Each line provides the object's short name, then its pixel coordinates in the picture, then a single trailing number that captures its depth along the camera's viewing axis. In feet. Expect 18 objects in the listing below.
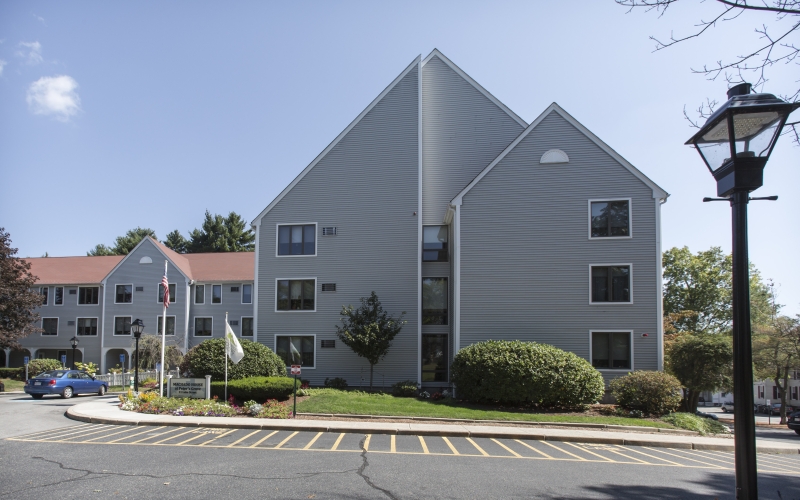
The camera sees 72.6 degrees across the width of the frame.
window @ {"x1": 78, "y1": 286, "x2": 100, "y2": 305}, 139.23
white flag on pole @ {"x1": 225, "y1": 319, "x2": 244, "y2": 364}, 64.85
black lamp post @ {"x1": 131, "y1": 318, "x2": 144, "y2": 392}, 82.40
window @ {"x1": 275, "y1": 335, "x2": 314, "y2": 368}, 84.94
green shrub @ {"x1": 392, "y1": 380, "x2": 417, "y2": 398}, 76.23
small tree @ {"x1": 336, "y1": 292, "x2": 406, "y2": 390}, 77.92
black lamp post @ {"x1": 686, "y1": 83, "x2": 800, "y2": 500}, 13.56
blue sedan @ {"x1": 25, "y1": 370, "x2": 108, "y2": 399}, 84.74
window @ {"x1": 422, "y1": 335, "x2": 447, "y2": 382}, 83.20
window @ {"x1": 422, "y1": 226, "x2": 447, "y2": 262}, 86.17
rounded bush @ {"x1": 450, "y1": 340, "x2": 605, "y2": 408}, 62.18
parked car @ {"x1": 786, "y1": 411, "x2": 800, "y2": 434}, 80.13
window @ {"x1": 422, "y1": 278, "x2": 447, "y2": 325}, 84.58
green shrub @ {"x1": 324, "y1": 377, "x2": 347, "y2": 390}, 81.07
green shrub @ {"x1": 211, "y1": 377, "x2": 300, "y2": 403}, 63.23
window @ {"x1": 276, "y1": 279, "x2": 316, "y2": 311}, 86.22
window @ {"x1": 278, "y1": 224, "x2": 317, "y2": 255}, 87.04
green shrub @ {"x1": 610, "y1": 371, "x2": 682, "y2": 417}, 61.82
